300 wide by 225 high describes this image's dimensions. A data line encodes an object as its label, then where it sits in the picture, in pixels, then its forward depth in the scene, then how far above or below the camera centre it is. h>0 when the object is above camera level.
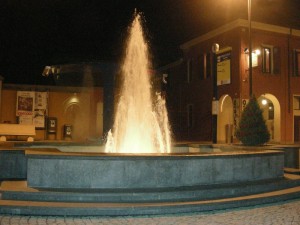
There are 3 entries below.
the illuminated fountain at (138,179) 7.28 -0.99
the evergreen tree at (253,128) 13.59 +0.26
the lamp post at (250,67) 19.10 +3.33
